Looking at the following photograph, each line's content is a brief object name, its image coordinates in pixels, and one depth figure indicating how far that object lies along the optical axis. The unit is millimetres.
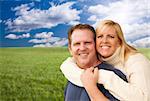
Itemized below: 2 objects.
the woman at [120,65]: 2402
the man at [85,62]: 2453
